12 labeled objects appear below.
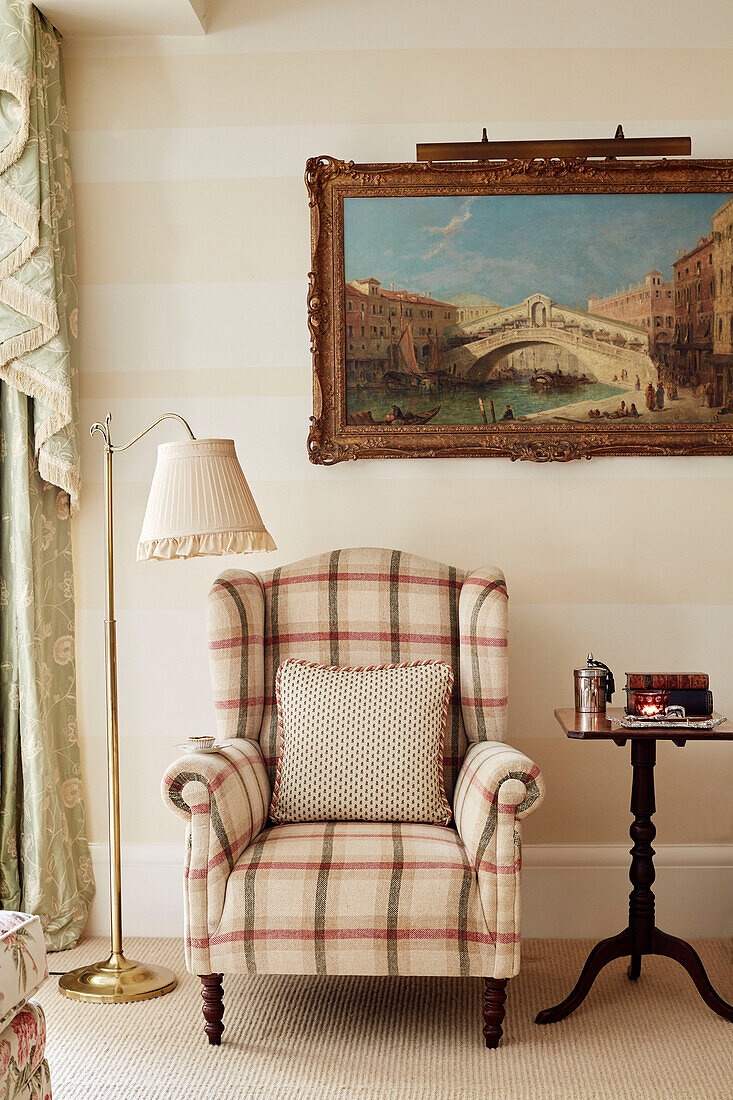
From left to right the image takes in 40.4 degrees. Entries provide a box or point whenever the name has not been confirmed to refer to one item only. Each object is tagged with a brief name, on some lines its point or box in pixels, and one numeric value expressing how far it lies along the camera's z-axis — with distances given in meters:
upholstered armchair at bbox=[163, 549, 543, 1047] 2.17
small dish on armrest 2.42
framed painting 3.01
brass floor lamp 2.40
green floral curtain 2.80
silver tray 2.33
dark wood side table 2.43
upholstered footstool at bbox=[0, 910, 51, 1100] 1.56
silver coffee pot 2.50
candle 2.44
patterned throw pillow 2.47
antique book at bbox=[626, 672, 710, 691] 2.46
